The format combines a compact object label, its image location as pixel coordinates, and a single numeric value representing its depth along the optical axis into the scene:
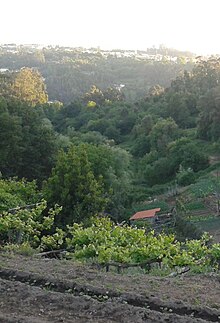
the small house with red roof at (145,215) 22.48
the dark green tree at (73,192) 13.66
